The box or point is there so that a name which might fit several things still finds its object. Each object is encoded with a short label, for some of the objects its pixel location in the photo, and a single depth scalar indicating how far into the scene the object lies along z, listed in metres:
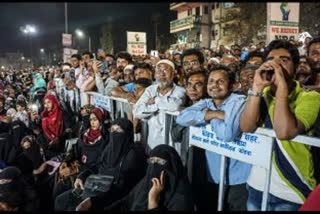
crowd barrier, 2.29
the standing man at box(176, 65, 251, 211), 2.55
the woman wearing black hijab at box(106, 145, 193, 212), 2.90
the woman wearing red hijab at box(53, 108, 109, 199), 4.32
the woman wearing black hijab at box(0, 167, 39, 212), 3.56
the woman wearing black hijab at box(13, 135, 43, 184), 5.00
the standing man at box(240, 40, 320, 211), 2.10
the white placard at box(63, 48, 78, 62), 14.75
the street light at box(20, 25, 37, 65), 29.18
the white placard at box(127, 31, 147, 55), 14.51
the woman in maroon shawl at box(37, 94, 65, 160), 5.86
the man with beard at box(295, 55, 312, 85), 3.77
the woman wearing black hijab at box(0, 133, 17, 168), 5.07
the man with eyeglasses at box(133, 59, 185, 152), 3.69
